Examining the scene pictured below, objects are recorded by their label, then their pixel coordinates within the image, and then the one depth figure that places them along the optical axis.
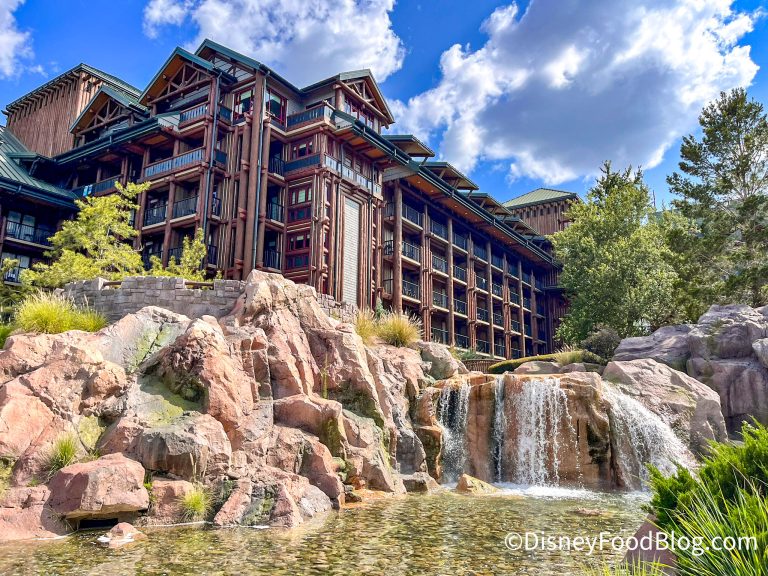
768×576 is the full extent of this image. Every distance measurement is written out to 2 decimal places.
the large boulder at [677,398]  16.73
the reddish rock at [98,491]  8.35
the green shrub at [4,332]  12.64
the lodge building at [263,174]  27.73
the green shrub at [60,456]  9.12
